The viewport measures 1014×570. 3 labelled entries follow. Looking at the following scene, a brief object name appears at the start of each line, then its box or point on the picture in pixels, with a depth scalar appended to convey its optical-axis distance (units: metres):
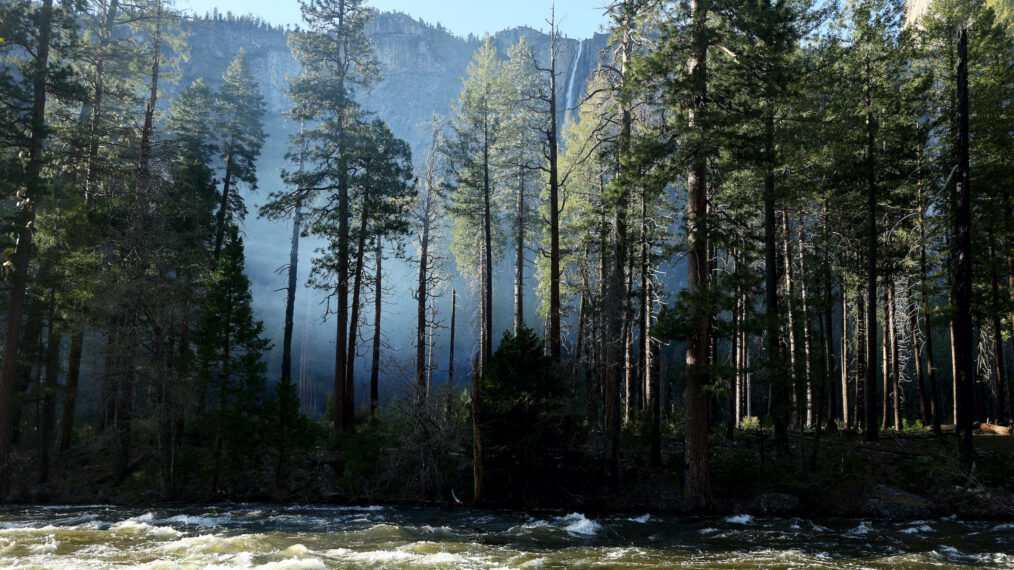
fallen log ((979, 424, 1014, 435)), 20.23
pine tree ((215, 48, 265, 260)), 29.03
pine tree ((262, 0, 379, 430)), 22.25
